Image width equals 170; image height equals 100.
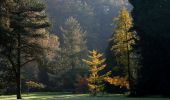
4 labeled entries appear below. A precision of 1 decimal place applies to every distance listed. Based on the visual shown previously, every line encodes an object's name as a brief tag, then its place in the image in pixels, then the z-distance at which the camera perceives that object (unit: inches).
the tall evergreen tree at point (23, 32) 1802.4
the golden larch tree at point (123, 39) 2288.4
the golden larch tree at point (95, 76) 2842.0
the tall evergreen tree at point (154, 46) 1756.9
